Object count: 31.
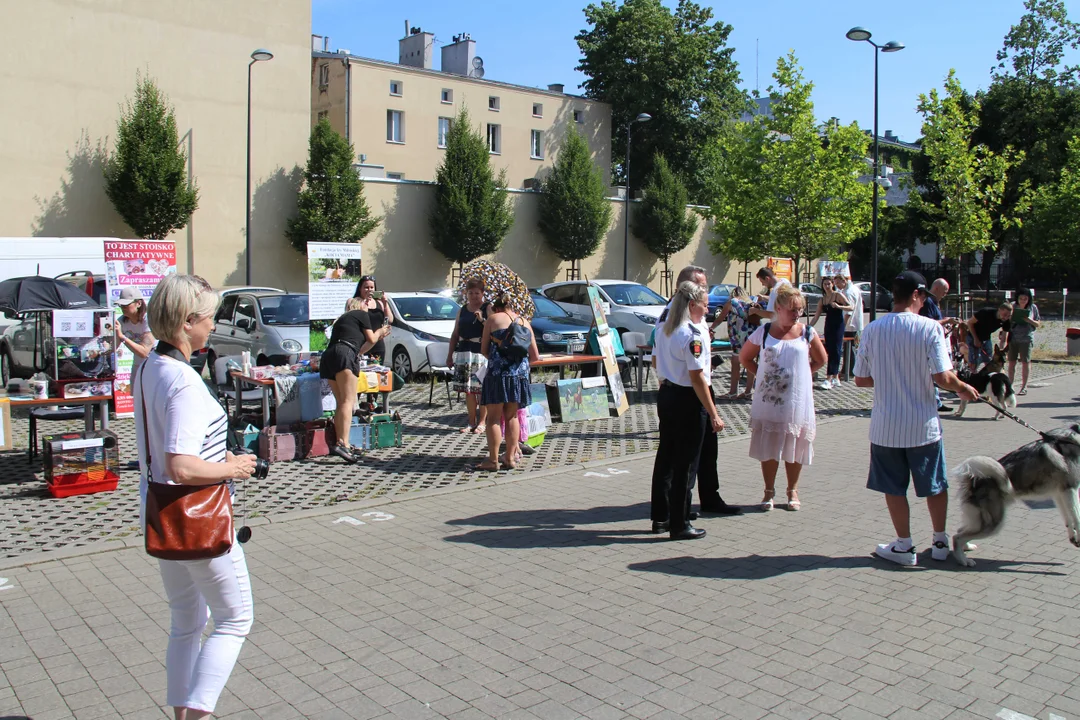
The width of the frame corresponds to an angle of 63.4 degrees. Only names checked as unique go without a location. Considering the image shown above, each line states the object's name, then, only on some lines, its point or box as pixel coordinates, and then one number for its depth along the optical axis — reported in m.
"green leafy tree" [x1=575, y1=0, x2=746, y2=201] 46.66
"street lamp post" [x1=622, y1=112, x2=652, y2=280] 38.49
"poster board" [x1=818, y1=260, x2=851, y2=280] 15.60
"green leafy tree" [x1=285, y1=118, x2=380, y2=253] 30.33
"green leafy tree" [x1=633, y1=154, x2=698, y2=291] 41.12
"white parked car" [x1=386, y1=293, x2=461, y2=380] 15.29
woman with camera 3.22
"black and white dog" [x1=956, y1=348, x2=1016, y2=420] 7.38
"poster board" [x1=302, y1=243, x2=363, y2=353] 12.11
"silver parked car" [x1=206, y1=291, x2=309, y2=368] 13.76
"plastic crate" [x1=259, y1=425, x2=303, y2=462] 9.04
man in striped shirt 5.58
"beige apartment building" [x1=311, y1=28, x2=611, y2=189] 38.38
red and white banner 10.74
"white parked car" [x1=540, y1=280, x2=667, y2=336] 19.47
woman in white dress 6.92
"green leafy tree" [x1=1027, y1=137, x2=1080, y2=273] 37.53
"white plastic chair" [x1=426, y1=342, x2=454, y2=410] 14.44
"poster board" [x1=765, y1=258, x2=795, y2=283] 18.16
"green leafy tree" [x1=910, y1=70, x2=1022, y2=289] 29.56
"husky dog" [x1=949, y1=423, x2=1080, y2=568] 5.61
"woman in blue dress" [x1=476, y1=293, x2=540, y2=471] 8.51
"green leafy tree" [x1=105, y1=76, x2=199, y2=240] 26.09
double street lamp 21.19
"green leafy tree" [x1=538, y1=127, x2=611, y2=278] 37.59
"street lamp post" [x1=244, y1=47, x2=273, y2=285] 25.45
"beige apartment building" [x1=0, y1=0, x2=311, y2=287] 25.39
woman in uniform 6.20
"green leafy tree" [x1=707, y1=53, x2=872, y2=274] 32.91
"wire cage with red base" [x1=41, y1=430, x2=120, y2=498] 7.61
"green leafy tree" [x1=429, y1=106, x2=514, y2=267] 33.50
